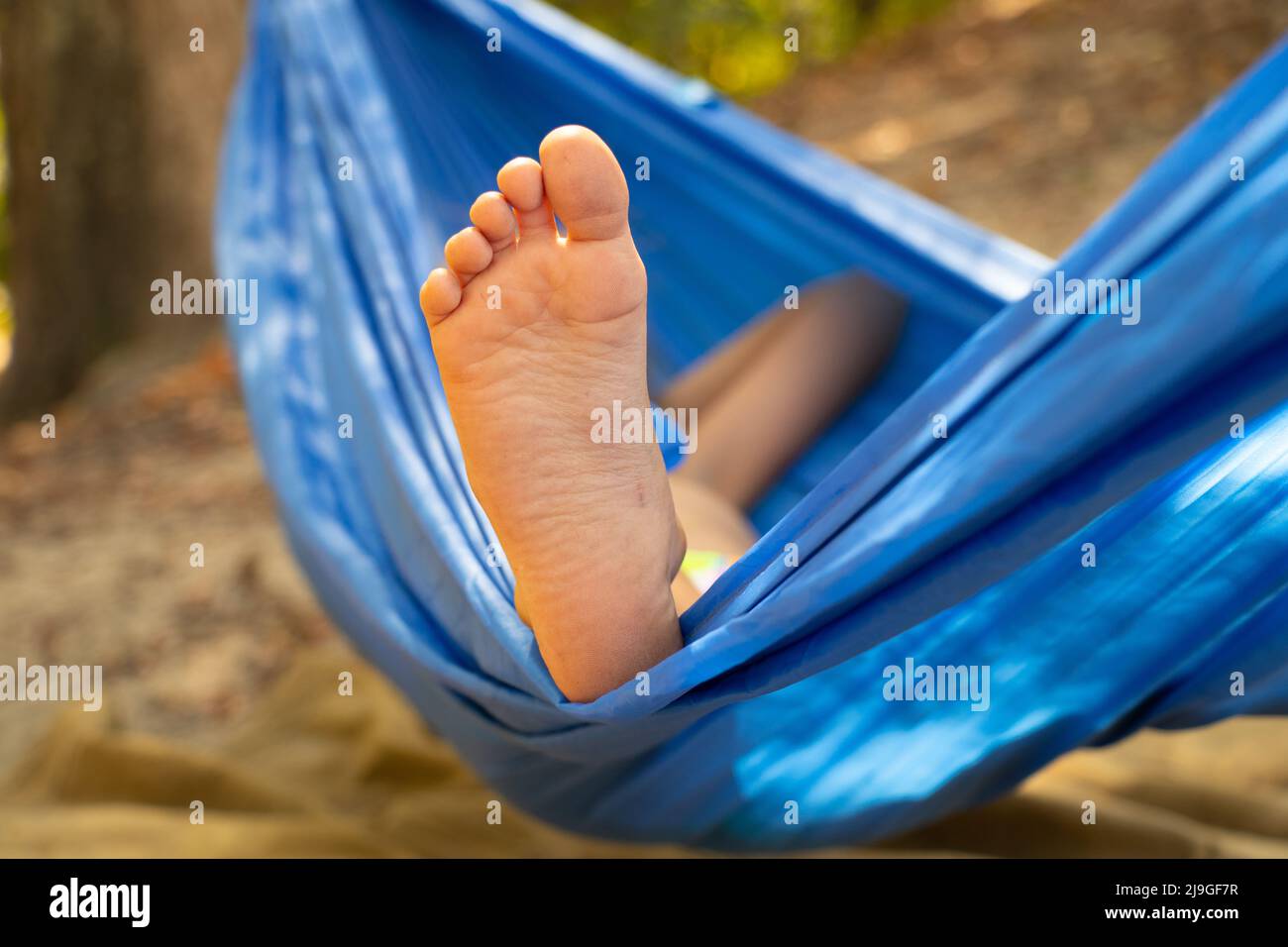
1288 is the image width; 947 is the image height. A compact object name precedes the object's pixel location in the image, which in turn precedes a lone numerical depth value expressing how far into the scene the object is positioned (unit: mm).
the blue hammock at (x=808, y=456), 688
